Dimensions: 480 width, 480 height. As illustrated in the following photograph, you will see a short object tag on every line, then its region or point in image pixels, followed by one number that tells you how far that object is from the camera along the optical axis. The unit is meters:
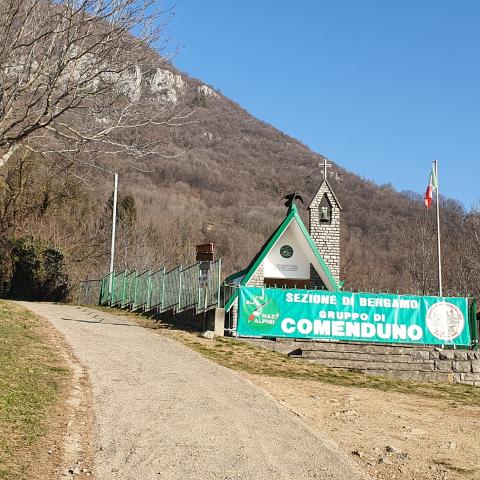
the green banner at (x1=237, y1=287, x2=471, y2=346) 19.73
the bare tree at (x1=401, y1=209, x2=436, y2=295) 43.94
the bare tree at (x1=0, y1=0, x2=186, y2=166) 11.80
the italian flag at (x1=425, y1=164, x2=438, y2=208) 27.28
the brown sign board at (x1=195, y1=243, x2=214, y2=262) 20.53
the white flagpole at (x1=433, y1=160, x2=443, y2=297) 24.14
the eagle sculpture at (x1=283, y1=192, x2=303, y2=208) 25.52
